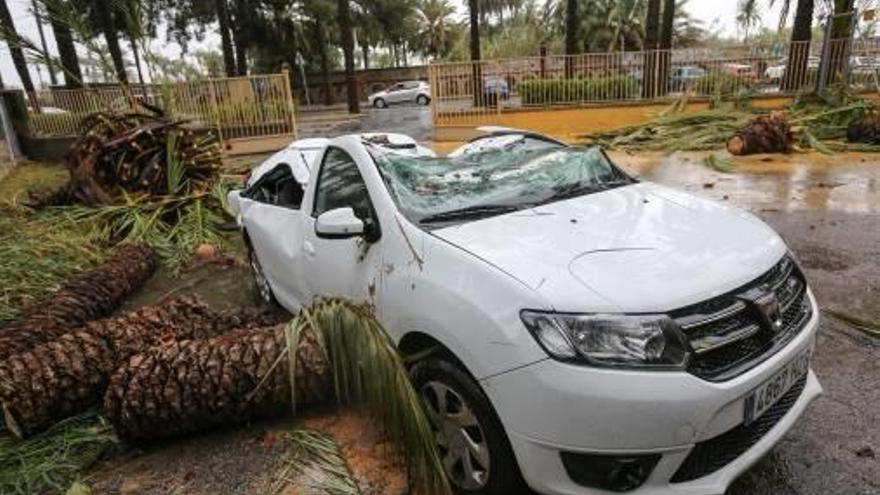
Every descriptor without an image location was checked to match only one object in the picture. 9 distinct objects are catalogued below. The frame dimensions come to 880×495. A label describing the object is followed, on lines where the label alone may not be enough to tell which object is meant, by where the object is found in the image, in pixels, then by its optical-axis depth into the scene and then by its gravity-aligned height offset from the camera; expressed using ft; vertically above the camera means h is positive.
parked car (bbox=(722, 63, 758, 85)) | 47.98 -2.07
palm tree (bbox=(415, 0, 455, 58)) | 185.37 +12.04
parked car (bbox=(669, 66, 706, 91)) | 48.75 -2.19
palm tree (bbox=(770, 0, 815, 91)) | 47.21 -0.47
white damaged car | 6.43 -3.12
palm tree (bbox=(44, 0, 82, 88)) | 22.43 +2.89
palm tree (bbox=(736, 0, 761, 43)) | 53.21 +2.84
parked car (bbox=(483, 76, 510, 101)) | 50.14 -2.16
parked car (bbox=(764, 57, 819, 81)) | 47.34 -2.02
